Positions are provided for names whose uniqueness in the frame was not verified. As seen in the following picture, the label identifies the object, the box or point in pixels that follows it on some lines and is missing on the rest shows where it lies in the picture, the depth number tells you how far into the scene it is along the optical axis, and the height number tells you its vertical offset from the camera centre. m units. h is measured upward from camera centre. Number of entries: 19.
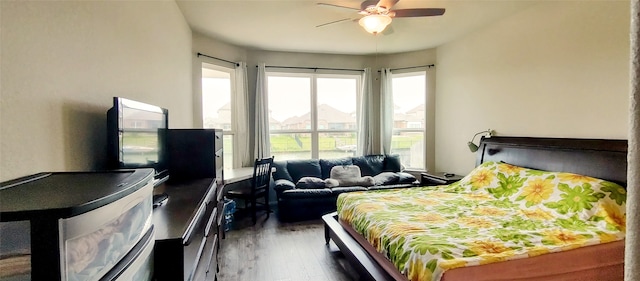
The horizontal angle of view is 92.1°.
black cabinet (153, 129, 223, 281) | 1.26 -0.42
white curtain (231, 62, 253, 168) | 4.98 +0.34
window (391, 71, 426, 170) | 5.55 +0.25
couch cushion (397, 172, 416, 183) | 4.88 -0.73
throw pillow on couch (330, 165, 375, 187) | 4.79 -0.71
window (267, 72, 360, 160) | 5.43 +0.33
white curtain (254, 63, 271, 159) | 5.11 +0.25
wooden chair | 4.25 -0.78
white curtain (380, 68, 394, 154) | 5.59 +0.44
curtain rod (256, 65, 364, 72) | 5.28 +1.15
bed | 1.64 -0.70
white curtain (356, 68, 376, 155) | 5.61 +0.28
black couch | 4.33 -0.76
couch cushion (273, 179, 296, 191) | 4.41 -0.75
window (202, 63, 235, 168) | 4.73 +0.50
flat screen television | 1.58 -0.01
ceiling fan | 2.90 +1.16
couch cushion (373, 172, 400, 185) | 4.79 -0.73
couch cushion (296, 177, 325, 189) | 4.58 -0.76
